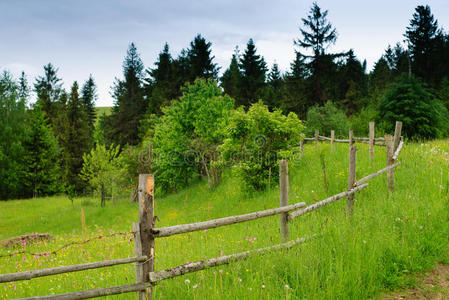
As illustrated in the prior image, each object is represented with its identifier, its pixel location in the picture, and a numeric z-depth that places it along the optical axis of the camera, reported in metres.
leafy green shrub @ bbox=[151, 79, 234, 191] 20.64
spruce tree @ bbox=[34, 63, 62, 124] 46.75
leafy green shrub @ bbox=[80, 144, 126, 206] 25.27
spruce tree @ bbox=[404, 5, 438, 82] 38.53
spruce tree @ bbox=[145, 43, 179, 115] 38.31
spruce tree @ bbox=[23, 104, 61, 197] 35.41
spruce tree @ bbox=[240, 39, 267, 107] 36.28
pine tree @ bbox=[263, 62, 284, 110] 53.29
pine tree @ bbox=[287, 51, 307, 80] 35.22
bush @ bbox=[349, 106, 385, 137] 24.87
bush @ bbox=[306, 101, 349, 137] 24.70
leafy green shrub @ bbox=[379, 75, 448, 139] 18.75
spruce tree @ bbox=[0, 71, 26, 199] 33.00
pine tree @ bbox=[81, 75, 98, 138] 56.31
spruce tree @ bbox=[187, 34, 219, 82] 37.88
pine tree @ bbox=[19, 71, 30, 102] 43.78
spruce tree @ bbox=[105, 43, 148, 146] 42.56
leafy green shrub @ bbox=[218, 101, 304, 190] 12.98
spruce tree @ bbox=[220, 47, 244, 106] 36.22
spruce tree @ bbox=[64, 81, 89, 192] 39.69
